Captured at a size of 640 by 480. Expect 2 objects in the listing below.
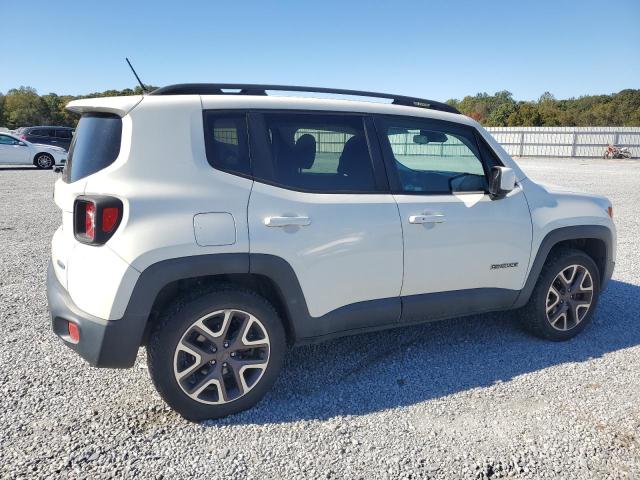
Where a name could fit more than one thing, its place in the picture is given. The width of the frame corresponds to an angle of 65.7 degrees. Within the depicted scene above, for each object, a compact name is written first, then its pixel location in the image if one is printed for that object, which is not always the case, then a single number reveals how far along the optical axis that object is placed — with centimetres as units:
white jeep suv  258
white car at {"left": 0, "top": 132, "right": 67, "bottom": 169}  1948
